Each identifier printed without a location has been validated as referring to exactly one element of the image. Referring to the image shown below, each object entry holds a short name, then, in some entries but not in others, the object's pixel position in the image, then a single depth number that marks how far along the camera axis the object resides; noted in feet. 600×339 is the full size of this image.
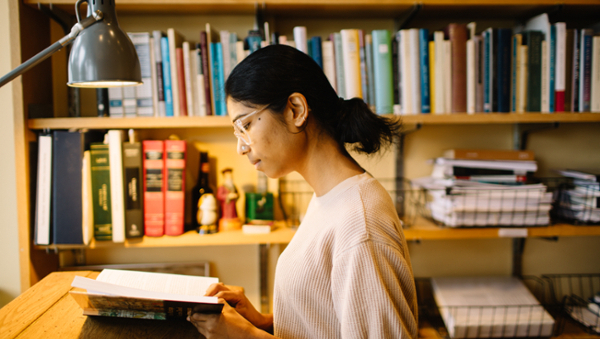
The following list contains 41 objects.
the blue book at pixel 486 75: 4.17
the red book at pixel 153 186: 4.17
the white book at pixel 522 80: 4.18
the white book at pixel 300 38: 4.09
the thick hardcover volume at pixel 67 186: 4.02
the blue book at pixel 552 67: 4.18
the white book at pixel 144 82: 4.11
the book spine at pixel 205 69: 4.15
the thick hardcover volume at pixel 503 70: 4.16
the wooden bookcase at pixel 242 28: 4.05
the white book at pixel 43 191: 4.04
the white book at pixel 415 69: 4.14
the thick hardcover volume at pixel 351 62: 4.12
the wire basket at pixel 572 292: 4.98
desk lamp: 2.45
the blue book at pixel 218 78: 4.17
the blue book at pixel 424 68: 4.14
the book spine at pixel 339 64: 4.17
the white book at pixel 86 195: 4.05
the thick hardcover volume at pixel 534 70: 4.17
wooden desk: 2.38
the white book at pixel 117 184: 4.06
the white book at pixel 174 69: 4.12
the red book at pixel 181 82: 4.17
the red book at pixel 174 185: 4.20
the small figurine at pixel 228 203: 4.55
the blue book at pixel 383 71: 4.12
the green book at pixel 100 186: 4.06
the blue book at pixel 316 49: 4.16
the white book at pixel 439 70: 4.15
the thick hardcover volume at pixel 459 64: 4.15
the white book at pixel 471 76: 4.16
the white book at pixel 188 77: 4.16
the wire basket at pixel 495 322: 4.34
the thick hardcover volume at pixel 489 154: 4.42
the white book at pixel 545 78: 4.18
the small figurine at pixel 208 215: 4.37
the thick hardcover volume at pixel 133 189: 4.11
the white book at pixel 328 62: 4.17
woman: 2.03
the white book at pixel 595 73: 4.22
